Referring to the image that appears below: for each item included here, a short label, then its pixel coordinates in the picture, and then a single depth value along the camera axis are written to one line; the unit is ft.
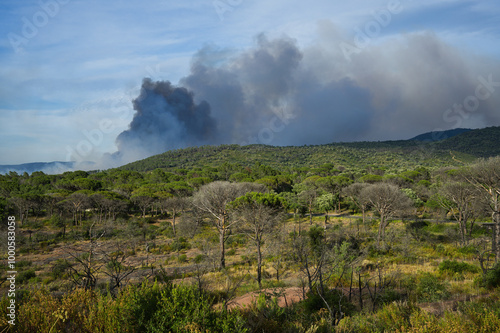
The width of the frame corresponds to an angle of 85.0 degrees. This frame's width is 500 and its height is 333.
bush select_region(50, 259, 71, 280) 63.18
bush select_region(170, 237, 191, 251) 95.50
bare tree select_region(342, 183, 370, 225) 137.67
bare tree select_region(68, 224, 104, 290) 28.13
